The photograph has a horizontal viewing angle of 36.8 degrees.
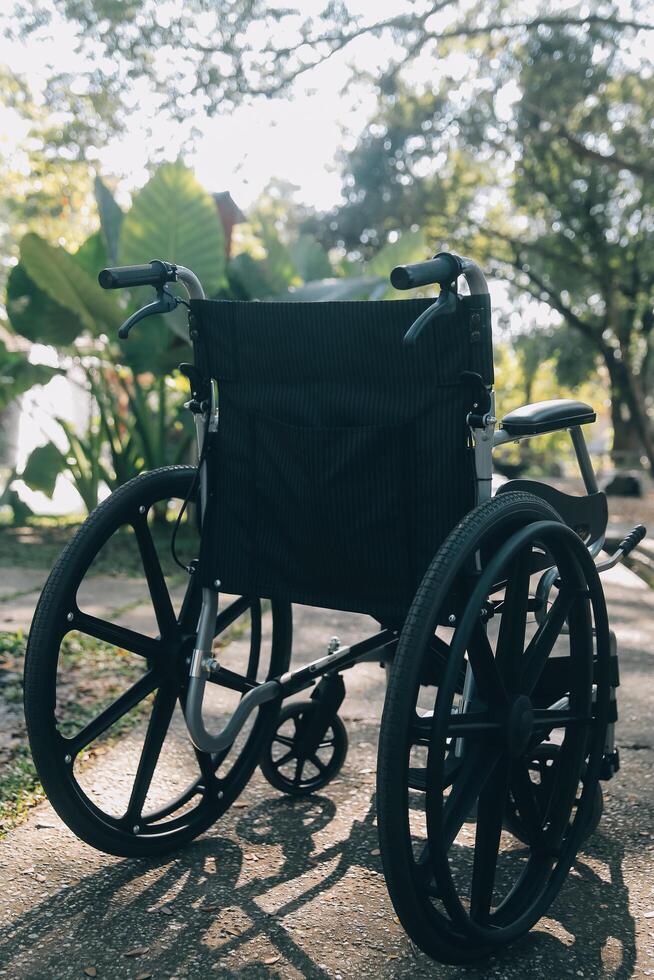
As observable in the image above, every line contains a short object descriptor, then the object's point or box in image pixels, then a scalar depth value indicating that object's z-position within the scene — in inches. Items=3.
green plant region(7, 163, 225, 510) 232.1
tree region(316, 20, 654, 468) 454.6
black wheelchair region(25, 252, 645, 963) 64.5
